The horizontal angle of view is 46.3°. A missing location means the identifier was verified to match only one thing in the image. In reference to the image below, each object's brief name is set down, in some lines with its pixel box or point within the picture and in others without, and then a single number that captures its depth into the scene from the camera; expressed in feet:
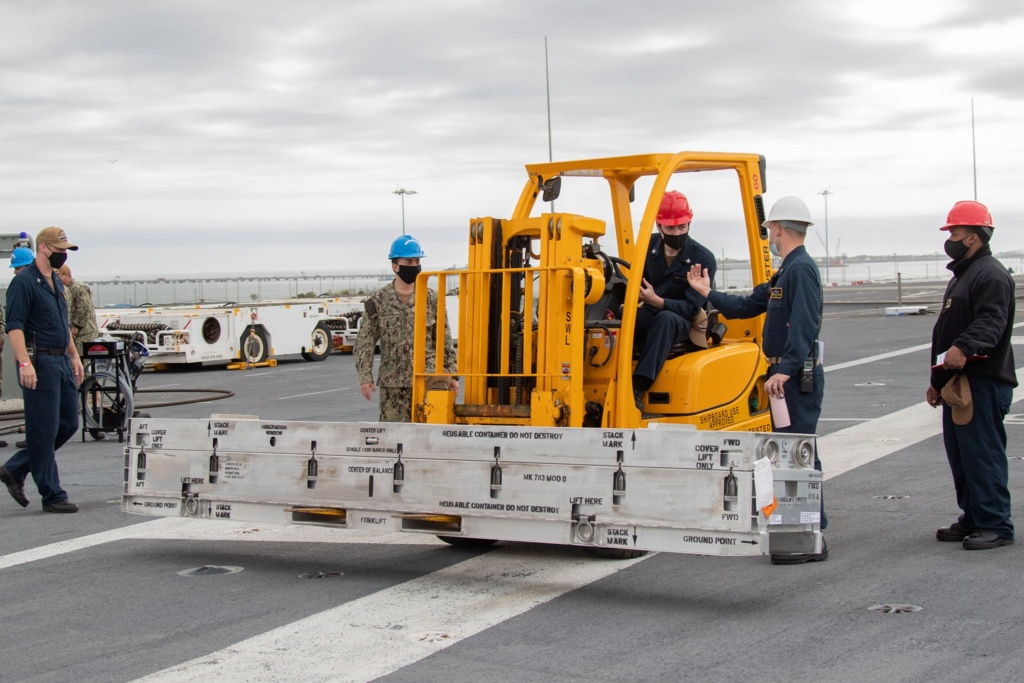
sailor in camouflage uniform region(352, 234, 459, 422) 27.71
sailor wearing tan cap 29.01
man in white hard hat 23.07
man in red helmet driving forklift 24.64
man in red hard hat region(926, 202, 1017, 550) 22.97
